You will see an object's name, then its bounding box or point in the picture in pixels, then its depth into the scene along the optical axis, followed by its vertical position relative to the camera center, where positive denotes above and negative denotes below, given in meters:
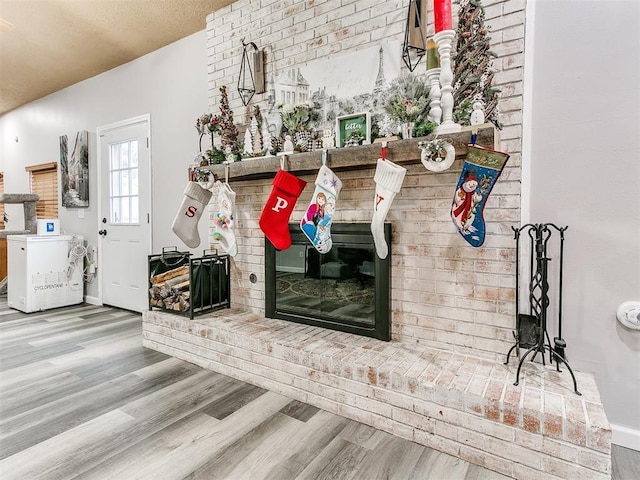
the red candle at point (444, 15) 1.77 +1.02
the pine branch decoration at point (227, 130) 2.83 +0.75
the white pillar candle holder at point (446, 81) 1.79 +0.72
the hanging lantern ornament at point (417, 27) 2.04 +1.10
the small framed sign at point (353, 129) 2.15 +0.59
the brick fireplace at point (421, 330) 1.48 -0.63
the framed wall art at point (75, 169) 4.55 +0.74
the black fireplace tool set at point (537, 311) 1.63 -0.38
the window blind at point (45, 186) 5.20 +0.61
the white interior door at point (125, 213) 3.93 +0.18
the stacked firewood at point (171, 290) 2.78 -0.46
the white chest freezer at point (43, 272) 4.11 -0.49
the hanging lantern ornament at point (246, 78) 2.82 +1.15
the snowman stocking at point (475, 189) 1.66 +0.18
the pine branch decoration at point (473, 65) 1.87 +0.83
